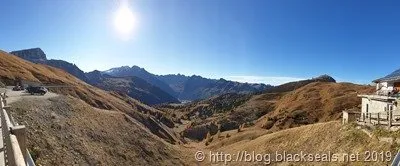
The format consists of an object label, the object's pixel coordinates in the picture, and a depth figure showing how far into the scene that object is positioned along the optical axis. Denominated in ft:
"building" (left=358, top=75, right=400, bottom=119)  147.99
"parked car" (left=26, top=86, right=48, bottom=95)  190.16
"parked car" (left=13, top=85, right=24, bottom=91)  206.63
